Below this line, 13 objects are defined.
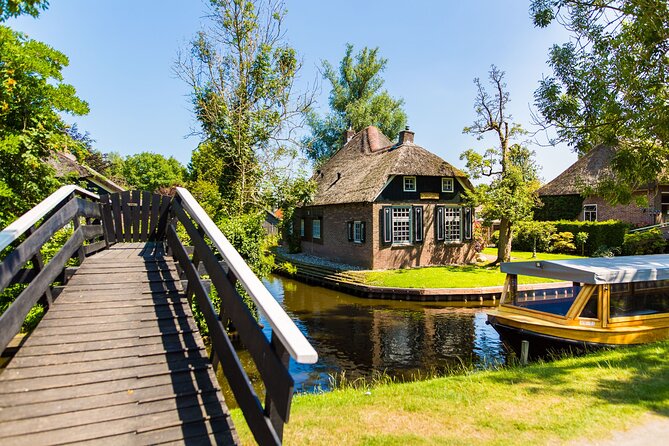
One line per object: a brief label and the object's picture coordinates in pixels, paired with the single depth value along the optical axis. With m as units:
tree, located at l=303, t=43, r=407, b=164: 41.59
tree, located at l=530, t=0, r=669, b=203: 8.07
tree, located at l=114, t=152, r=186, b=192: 69.31
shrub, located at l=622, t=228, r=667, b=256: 22.72
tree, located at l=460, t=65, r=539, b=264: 20.89
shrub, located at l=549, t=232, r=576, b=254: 26.05
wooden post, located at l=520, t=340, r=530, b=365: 8.05
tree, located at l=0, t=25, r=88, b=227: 7.60
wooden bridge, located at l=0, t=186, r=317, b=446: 2.66
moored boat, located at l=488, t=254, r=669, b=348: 8.11
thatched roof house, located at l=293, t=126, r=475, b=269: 21.38
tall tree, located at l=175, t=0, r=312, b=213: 14.83
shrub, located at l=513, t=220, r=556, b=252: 25.23
